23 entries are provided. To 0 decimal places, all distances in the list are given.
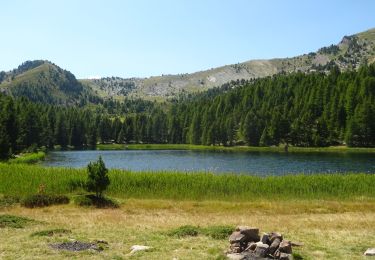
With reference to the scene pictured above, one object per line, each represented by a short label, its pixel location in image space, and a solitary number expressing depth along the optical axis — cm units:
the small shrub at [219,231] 2347
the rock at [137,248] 2019
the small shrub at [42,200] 4034
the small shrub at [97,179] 4231
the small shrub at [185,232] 2412
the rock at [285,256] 1809
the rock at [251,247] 1919
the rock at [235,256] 1825
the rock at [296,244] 2153
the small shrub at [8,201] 4019
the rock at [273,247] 1875
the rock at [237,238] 1981
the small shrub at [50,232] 2392
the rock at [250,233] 2008
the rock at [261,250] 1841
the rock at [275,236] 1952
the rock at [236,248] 1940
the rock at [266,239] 1934
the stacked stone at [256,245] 1841
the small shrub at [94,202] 4060
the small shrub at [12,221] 2747
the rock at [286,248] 1867
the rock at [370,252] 1950
